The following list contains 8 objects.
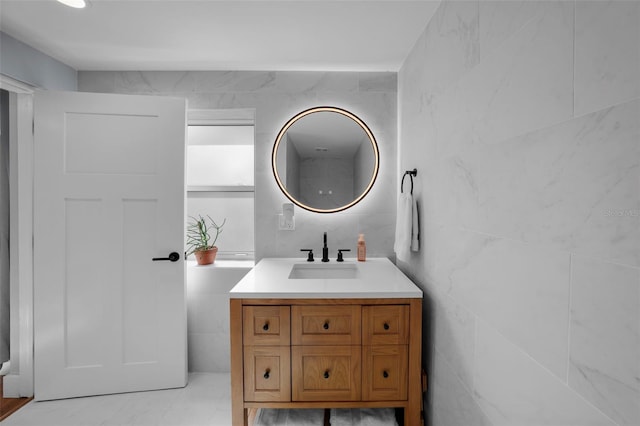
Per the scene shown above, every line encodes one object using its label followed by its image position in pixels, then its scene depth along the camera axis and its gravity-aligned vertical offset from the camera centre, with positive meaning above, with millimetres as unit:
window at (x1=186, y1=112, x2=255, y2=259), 2617 +245
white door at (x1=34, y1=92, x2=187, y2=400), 2113 -217
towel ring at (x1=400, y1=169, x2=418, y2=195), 1929 +219
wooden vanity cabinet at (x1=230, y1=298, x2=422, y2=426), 1622 -689
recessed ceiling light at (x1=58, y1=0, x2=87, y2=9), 1537 +961
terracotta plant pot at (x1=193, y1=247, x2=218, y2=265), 2465 -340
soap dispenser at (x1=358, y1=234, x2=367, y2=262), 2336 -269
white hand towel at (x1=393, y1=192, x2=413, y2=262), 1869 -73
